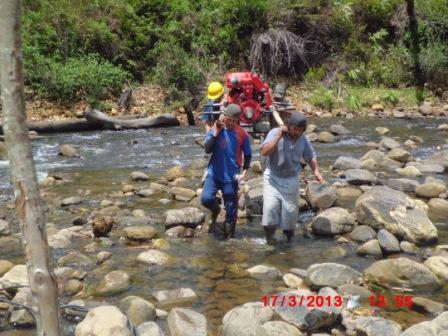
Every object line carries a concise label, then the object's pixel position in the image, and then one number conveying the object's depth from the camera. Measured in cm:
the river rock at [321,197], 720
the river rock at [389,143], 1168
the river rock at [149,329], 385
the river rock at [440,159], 972
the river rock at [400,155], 1038
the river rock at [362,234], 606
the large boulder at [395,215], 596
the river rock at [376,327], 386
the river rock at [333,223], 632
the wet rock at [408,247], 572
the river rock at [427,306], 436
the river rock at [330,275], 481
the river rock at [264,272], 518
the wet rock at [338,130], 1351
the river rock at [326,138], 1270
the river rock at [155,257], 552
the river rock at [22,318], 414
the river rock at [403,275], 485
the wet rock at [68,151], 1138
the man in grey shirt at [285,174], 578
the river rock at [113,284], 481
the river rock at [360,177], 846
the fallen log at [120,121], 1437
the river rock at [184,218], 652
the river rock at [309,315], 410
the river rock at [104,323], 361
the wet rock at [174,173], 918
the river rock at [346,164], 962
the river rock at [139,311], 419
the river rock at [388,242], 567
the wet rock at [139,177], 920
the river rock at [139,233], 617
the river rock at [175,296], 467
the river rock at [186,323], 396
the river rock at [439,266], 501
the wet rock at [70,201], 770
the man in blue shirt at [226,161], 595
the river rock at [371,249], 570
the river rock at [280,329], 385
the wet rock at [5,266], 515
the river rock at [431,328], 369
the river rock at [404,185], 817
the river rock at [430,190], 783
